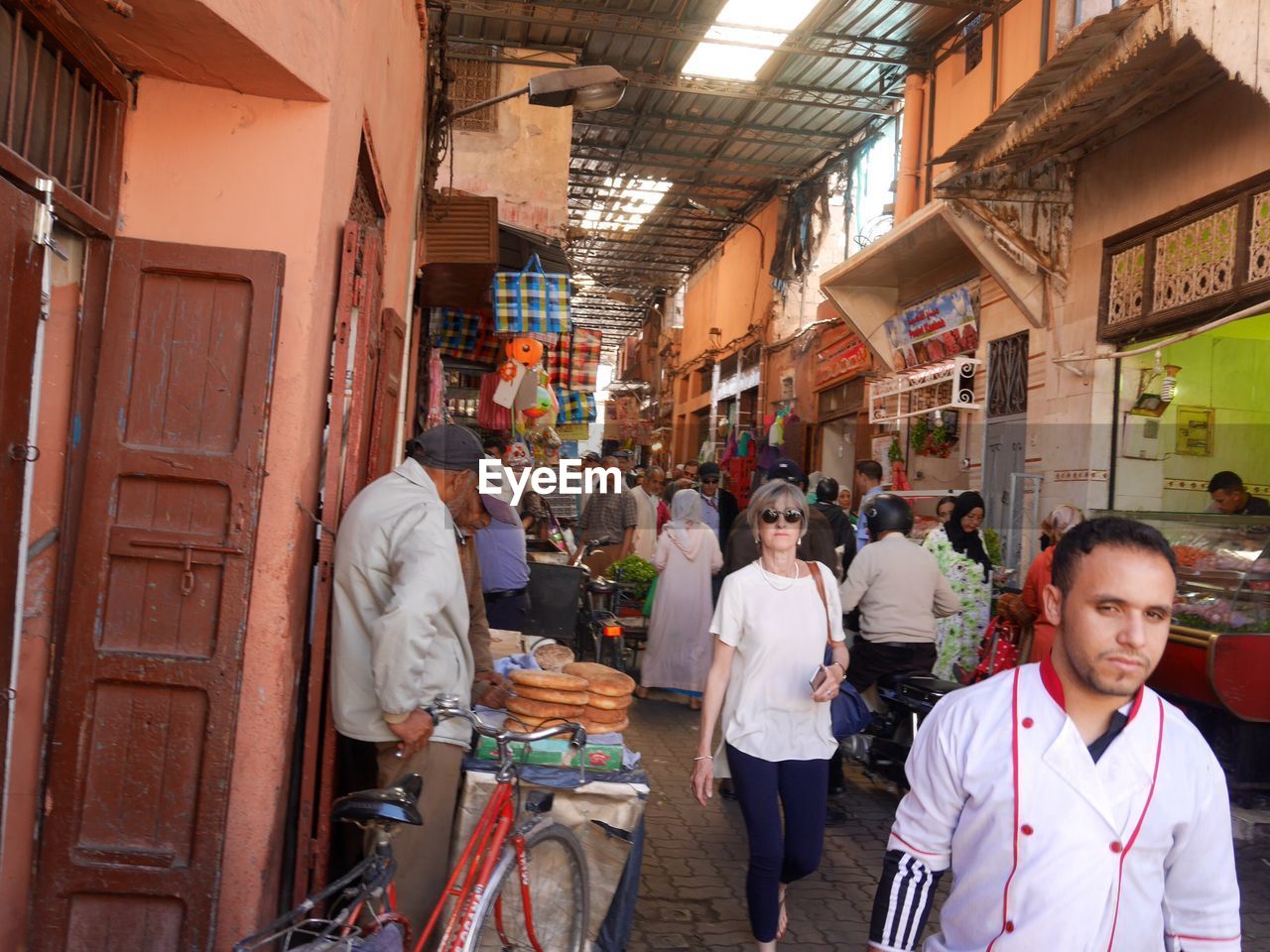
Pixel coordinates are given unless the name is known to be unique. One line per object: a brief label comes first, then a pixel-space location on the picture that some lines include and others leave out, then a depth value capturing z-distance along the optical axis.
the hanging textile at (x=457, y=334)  12.46
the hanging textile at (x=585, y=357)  14.12
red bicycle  2.69
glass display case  5.61
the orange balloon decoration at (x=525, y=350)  10.62
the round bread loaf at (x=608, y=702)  4.16
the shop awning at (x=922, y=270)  10.36
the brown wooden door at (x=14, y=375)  2.84
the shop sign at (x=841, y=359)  16.06
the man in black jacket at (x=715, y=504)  10.97
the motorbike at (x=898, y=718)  5.90
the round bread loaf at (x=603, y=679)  4.19
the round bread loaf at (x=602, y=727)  4.17
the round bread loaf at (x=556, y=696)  4.07
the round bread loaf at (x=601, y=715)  4.16
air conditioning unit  8.88
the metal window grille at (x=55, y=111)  2.80
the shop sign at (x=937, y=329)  12.39
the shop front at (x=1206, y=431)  5.87
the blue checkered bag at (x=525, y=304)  10.20
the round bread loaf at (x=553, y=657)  5.00
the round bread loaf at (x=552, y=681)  4.09
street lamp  8.53
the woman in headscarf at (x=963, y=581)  7.81
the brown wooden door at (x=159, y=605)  3.39
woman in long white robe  8.66
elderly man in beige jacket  3.57
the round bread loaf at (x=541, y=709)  4.08
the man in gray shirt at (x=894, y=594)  6.20
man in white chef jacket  1.90
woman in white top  3.99
